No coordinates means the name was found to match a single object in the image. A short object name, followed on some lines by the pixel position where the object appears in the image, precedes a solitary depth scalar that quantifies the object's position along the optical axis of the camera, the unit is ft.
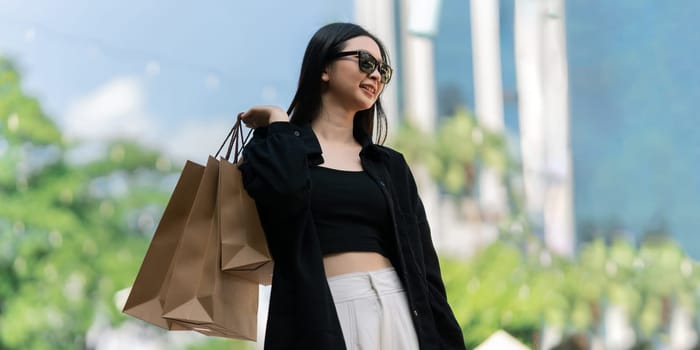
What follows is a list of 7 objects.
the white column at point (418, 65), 38.79
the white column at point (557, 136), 39.54
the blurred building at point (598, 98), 38.40
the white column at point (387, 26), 37.63
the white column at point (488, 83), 38.94
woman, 9.58
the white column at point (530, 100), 39.70
